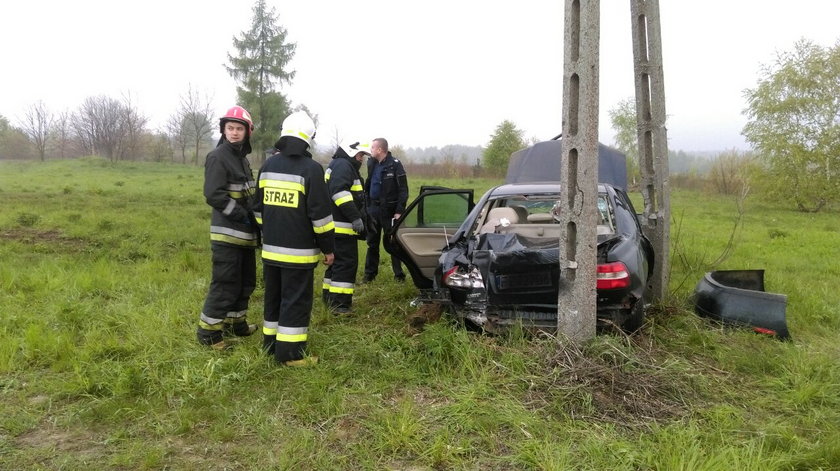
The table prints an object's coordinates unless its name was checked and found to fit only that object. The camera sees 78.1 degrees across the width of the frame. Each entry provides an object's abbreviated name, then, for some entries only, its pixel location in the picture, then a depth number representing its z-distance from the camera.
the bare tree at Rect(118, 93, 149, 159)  41.12
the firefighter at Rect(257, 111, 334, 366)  3.56
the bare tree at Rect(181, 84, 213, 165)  39.82
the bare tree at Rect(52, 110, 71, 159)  43.28
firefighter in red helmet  3.81
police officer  6.19
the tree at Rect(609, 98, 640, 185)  33.34
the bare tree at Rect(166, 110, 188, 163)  40.97
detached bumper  4.13
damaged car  3.55
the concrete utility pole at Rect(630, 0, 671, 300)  4.91
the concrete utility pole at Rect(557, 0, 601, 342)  3.26
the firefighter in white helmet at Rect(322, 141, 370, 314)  4.96
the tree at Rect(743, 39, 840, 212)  19.19
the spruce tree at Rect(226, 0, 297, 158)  33.88
